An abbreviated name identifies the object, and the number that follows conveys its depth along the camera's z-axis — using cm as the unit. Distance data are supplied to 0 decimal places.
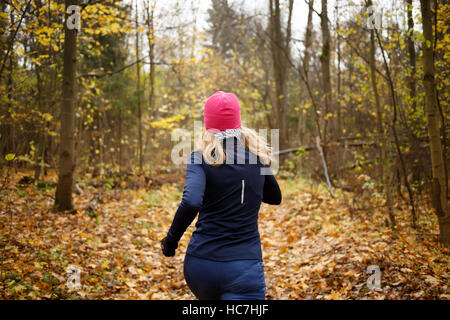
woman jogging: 227
